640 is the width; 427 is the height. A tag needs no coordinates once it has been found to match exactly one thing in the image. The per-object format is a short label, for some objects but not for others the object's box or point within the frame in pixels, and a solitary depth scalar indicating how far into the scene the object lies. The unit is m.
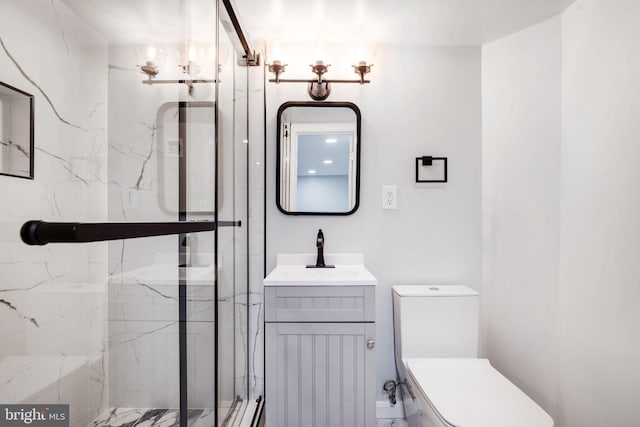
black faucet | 1.68
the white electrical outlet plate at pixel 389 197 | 1.77
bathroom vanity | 1.33
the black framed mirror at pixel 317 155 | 1.74
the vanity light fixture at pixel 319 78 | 1.64
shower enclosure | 0.44
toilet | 1.08
